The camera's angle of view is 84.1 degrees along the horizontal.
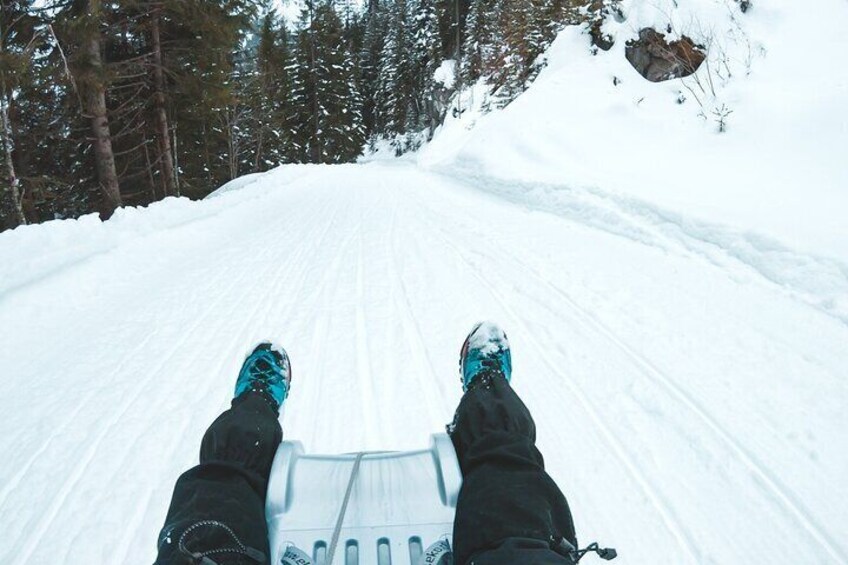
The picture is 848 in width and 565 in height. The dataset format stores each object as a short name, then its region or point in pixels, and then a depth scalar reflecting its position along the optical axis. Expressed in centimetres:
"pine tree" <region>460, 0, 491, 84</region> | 3434
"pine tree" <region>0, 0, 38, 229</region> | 803
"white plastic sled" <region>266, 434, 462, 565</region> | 164
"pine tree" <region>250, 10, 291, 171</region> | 2933
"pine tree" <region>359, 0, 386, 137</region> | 5509
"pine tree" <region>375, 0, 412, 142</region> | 4700
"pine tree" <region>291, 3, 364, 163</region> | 3706
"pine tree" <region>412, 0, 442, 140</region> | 4262
